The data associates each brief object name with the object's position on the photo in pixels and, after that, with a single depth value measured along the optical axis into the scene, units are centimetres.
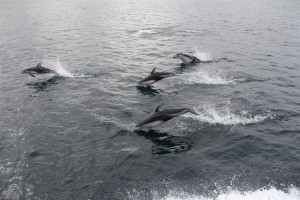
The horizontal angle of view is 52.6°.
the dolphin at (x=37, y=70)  2316
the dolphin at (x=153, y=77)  2128
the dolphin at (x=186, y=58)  2773
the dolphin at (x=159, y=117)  1506
